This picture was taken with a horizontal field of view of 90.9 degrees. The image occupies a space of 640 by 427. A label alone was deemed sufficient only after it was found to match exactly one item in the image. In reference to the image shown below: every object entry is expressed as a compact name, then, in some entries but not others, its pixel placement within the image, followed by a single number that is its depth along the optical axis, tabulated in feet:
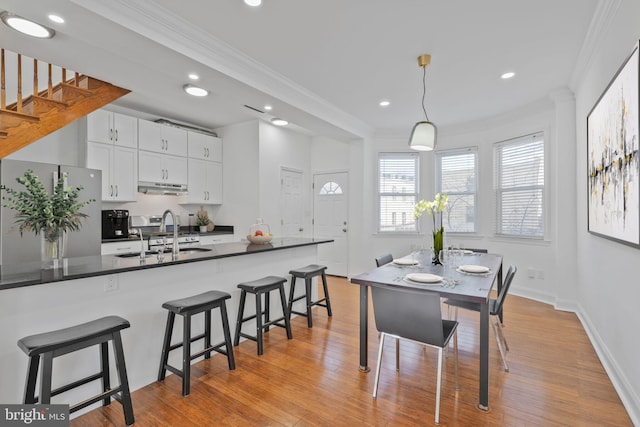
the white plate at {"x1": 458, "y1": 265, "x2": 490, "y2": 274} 8.59
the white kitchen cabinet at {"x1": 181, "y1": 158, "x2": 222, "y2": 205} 17.54
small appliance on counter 13.91
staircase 10.50
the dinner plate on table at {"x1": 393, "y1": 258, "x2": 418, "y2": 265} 9.61
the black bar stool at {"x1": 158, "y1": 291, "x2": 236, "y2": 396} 7.32
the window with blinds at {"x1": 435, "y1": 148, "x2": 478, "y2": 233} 17.84
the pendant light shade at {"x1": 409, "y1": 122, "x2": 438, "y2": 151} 9.96
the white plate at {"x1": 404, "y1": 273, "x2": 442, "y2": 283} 7.41
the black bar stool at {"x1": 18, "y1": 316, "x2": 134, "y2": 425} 5.24
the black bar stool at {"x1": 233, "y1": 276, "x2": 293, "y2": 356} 9.41
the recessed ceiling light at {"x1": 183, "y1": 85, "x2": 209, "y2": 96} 12.09
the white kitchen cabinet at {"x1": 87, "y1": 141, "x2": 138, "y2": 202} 13.75
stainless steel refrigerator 10.84
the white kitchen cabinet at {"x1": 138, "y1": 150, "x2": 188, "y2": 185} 15.42
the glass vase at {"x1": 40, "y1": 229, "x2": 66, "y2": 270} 6.72
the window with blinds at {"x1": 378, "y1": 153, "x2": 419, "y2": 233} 19.40
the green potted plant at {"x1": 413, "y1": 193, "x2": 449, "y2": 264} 9.70
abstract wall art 6.14
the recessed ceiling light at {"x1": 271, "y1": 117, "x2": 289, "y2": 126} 17.36
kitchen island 5.81
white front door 20.35
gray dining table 6.68
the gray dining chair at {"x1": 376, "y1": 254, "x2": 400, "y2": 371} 10.62
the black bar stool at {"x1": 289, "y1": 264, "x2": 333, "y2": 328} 11.59
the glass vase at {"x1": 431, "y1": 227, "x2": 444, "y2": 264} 10.04
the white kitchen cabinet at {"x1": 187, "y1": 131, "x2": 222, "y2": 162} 17.52
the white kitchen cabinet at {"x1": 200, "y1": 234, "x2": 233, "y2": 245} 16.78
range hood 15.55
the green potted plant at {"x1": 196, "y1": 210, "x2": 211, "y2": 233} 18.15
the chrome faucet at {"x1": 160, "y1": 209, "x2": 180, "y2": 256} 9.03
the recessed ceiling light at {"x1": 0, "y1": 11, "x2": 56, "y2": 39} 7.85
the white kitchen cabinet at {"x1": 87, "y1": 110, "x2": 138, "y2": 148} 13.62
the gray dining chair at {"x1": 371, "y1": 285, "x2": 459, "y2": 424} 6.50
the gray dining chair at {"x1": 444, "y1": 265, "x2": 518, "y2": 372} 8.39
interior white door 19.36
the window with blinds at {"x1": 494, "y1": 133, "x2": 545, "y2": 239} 14.96
